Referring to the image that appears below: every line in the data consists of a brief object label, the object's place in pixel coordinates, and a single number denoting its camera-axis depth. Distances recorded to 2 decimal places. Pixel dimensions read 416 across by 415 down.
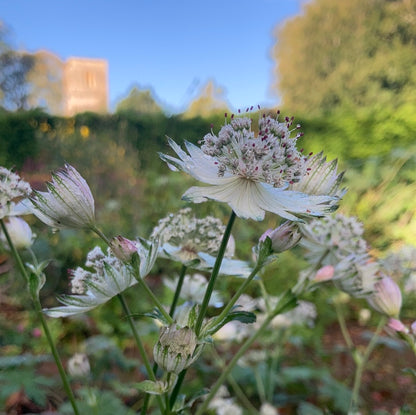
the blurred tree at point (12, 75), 16.61
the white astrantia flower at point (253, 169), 0.08
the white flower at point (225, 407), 0.23
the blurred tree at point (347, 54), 11.78
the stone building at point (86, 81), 27.59
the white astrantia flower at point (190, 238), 0.11
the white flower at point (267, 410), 0.24
